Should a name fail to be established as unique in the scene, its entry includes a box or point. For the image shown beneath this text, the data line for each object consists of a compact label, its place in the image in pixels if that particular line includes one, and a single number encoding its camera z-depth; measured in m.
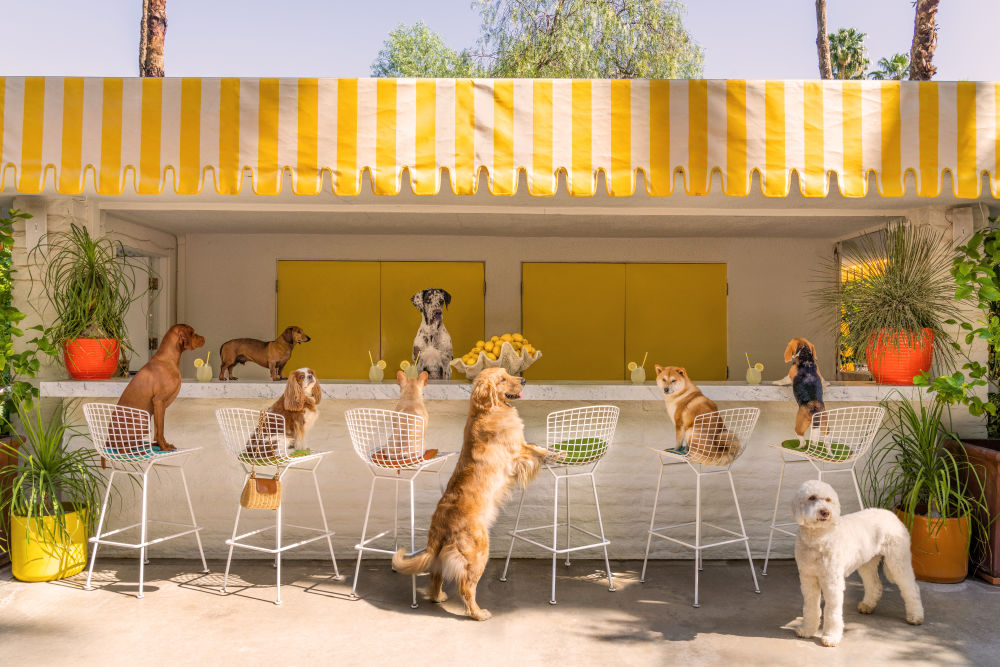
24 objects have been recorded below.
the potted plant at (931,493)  4.18
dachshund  4.88
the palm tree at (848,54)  17.97
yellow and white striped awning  3.71
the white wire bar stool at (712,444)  3.99
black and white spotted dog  4.94
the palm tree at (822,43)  11.95
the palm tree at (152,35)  9.59
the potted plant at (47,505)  4.13
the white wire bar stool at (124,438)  3.97
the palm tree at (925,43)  9.73
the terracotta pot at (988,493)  4.21
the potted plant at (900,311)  4.40
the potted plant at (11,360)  4.48
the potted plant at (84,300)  4.39
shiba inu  4.00
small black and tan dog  4.22
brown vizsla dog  4.09
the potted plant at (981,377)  4.24
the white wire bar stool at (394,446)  3.86
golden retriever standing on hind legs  3.60
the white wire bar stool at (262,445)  3.92
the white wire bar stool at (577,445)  3.95
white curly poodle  3.30
